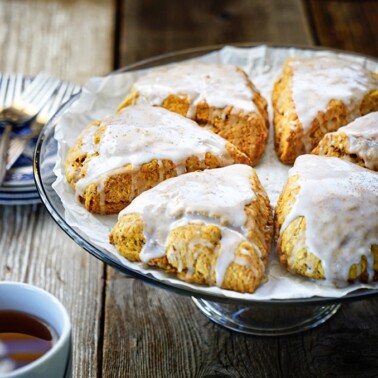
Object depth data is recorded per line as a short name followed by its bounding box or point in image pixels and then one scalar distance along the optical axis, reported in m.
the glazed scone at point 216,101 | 0.67
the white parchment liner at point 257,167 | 0.54
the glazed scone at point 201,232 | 0.54
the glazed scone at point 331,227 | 0.54
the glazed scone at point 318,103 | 0.66
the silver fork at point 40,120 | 0.75
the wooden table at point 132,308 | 0.60
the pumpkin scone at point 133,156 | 0.61
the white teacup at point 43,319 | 0.50
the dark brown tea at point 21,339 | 0.51
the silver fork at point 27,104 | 0.78
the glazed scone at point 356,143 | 0.62
